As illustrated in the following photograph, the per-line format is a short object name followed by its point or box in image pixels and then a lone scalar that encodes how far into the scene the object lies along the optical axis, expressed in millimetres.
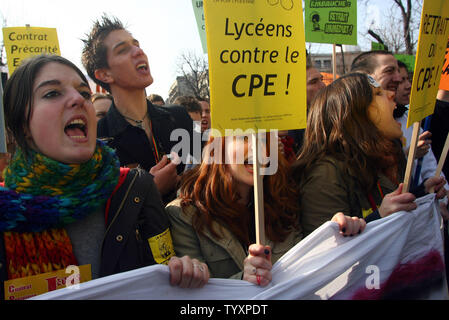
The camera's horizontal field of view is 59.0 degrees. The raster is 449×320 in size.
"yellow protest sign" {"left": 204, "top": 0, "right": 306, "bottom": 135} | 1589
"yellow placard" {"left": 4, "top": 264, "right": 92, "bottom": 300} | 1444
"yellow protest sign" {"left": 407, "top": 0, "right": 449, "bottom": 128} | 1897
